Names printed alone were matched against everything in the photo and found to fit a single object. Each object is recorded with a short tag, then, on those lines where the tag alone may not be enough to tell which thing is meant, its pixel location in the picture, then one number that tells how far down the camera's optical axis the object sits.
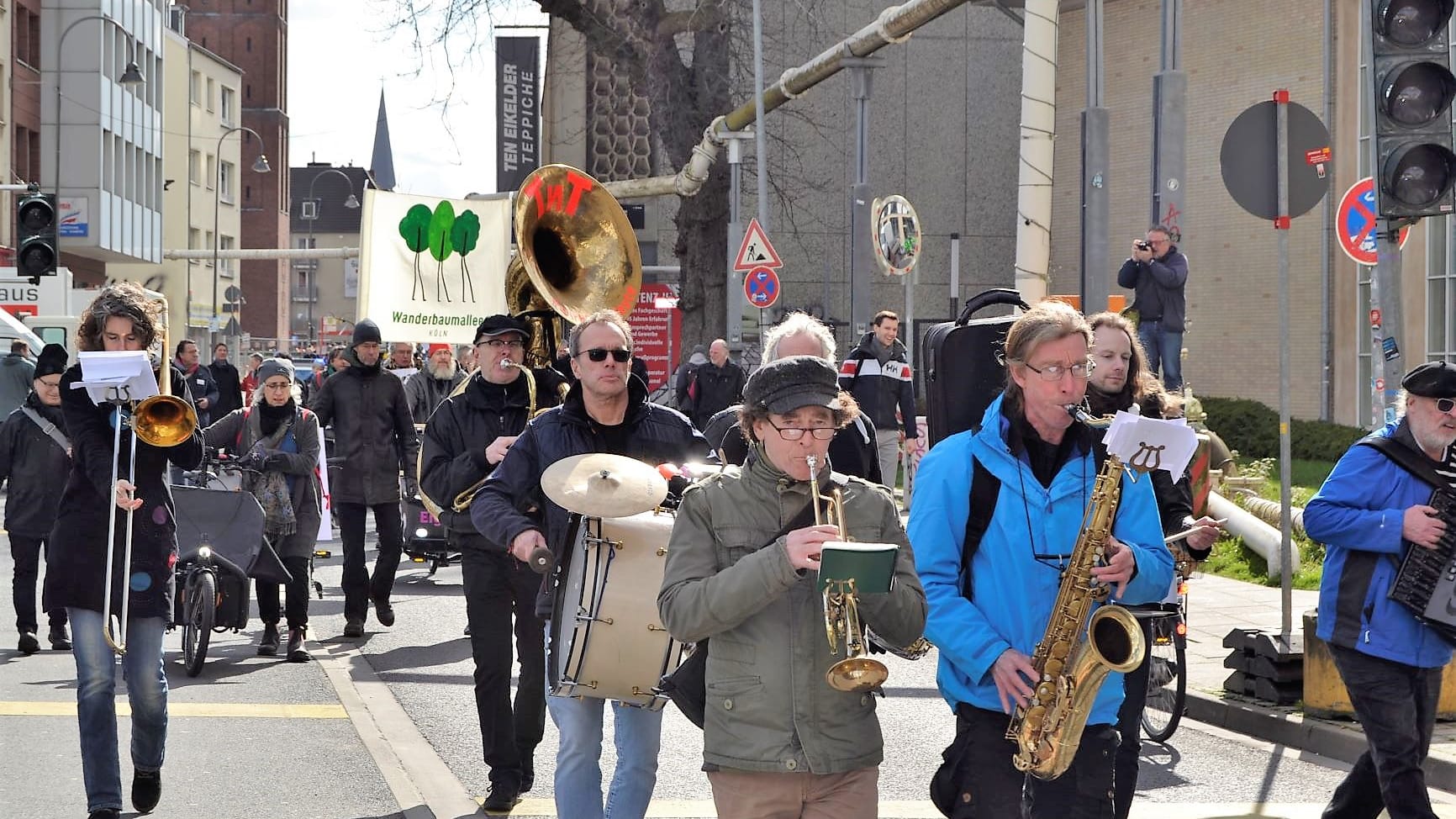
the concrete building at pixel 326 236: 141.38
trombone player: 6.34
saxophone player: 4.22
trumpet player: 4.04
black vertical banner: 46.25
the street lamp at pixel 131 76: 43.38
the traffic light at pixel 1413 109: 8.20
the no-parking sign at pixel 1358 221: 12.53
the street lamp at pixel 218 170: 63.99
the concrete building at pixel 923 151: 42.44
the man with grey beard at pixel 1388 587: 5.66
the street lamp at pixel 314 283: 133.75
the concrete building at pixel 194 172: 72.44
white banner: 12.88
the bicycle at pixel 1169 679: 8.20
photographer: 14.51
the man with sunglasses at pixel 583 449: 5.56
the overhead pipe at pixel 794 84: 16.03
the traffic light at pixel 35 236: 21.77
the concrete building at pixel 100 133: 53.56
